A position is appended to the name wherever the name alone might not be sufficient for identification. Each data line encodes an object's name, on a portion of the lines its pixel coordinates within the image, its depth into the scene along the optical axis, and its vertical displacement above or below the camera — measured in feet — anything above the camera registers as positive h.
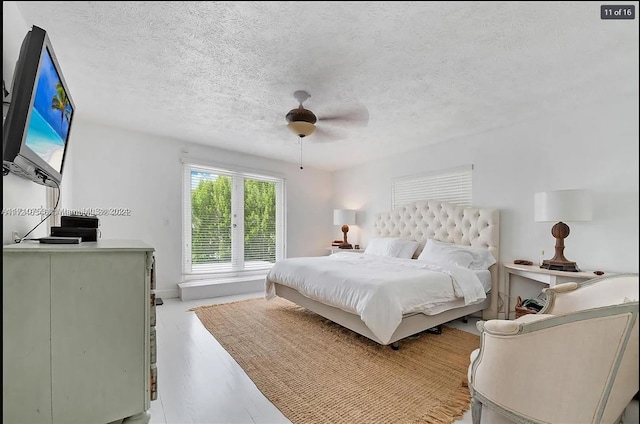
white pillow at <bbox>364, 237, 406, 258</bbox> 13.56 -1.69
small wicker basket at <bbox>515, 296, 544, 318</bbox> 8.90 -3.08
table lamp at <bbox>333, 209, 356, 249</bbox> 17.31 -0.31
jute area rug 5.48 -3.94
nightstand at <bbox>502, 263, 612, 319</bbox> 7.83 -1.90
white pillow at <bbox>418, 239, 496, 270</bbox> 10.77 -1.72
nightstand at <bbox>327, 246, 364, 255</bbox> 17.01 -2.29
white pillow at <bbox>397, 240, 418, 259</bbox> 13.19 -1.76
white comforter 7.44 -2.28
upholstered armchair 3.31 -2.08
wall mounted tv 3.72 +1.55
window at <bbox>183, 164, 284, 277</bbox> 14.62 -0.46
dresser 3.81 -1.81
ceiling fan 8.25 +3.05
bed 7.71 -2.21
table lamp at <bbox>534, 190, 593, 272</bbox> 7.91 +0.05
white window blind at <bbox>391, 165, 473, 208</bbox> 12.47 +1.31
